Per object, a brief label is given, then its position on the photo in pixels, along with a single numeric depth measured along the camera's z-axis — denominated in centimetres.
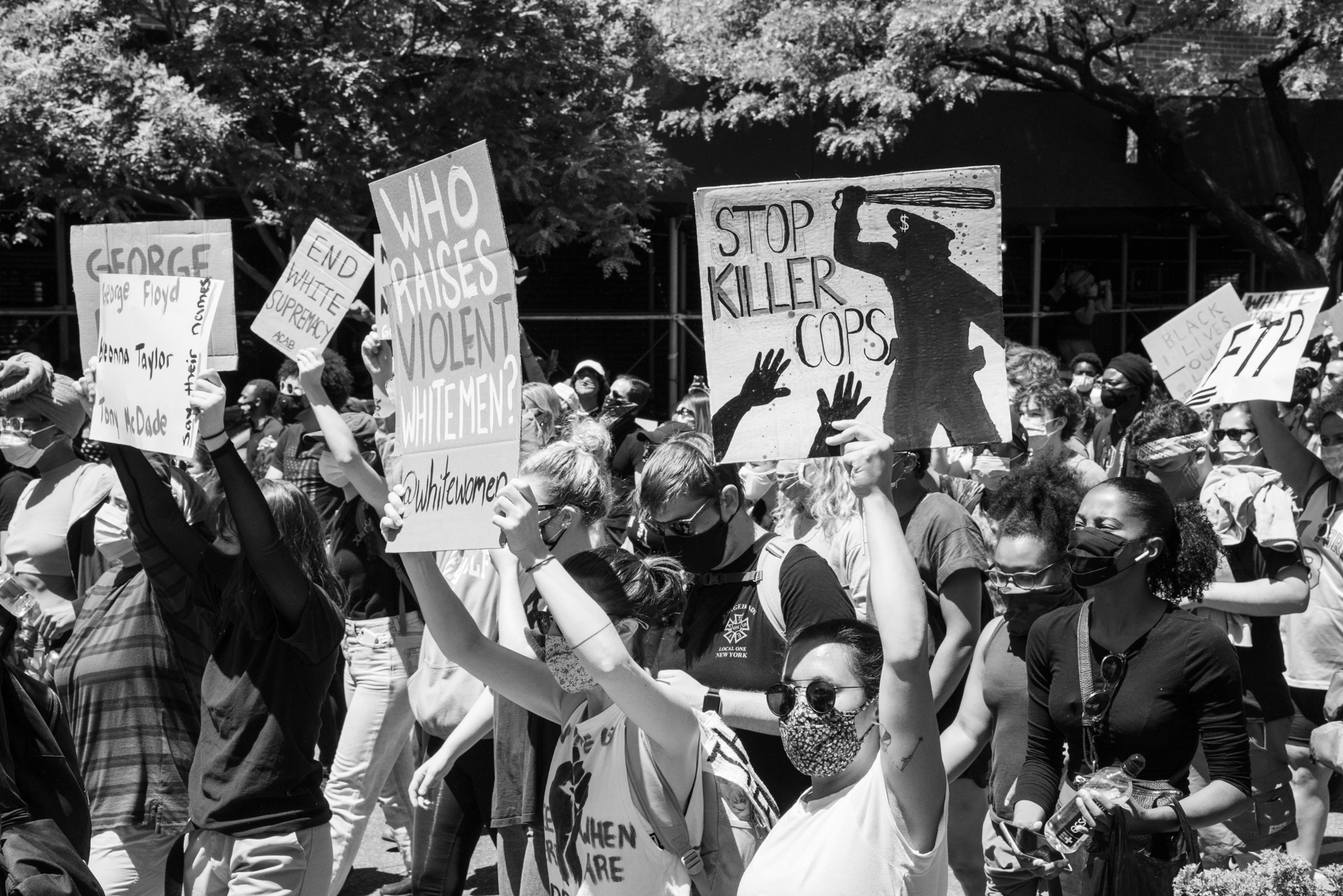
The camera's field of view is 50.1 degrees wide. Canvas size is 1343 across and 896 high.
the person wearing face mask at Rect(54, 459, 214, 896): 407
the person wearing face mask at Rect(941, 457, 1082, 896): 406
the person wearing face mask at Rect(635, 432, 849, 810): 378
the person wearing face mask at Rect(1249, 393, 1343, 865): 562
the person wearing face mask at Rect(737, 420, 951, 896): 261
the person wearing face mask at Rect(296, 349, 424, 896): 537
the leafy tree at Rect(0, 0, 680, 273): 1145
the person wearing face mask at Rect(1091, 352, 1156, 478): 872
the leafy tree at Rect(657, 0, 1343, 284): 1501
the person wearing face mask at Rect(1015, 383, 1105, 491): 657
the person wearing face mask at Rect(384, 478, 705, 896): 281
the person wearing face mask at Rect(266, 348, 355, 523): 650
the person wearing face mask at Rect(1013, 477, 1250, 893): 320
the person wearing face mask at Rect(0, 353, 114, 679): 550
